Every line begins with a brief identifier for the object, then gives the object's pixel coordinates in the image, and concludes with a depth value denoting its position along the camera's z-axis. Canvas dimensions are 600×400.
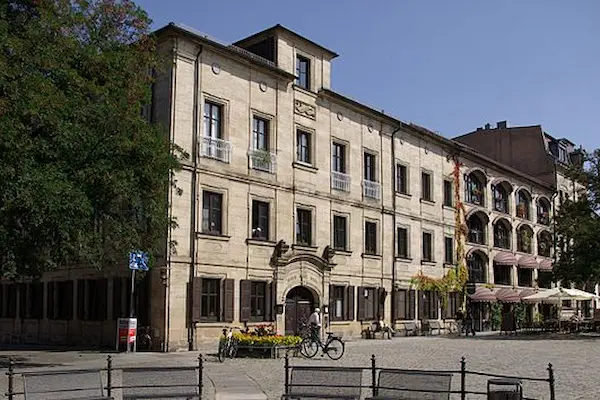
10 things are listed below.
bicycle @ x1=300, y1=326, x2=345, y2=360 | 22.98
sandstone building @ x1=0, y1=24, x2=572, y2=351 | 27.17
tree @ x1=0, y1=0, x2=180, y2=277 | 17.98
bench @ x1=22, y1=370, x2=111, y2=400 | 10.34
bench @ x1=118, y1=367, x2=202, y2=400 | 11.16
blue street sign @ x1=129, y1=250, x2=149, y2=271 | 22.67
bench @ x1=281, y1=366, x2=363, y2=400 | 11.24
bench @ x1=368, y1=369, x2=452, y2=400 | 10.91
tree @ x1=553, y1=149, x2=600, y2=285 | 40.44
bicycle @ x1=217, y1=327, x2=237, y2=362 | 22.55
